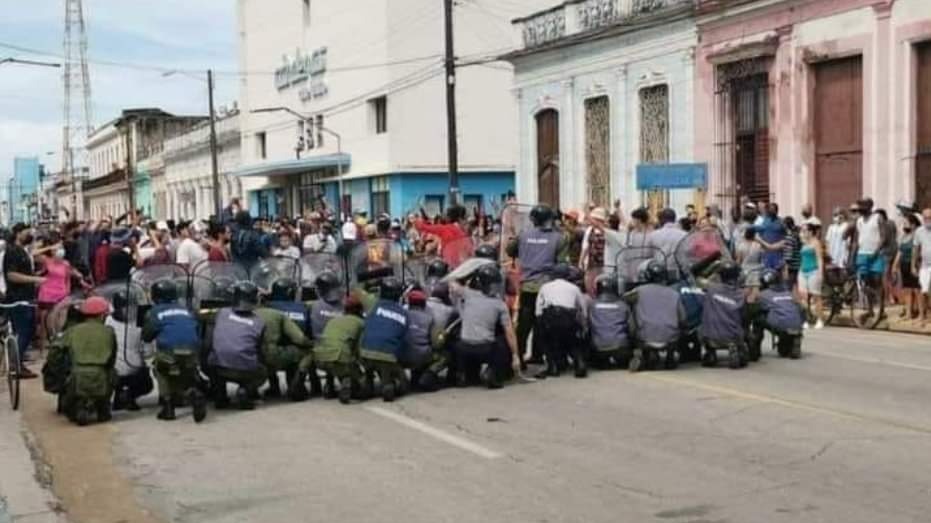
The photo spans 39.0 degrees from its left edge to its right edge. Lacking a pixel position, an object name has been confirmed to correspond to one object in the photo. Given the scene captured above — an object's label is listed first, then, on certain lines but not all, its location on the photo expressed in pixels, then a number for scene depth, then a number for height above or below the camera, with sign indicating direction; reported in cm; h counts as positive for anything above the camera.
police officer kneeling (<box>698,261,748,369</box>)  1469 -150
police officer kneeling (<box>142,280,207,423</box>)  1239 -144
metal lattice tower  9825 +826
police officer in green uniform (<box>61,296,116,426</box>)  1216 -148
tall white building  4894 +334
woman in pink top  1702 -104
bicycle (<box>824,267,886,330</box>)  2009 -178
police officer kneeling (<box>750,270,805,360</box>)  1548 -159
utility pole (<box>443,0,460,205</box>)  3359 +234
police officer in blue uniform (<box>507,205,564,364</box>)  1509 -78
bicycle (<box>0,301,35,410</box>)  1345 -165
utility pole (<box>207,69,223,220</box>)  5506 +206
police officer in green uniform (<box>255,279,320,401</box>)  1312 -148
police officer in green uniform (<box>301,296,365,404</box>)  1315 -157
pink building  2348 +163
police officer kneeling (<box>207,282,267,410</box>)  1273 -143
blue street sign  2678 +24
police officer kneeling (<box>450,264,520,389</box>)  1372 -146
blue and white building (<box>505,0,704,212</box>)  3022 +227
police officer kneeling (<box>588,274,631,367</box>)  1457 -149
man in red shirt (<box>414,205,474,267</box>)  1862 -69
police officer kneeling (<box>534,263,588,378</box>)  1432 -143
